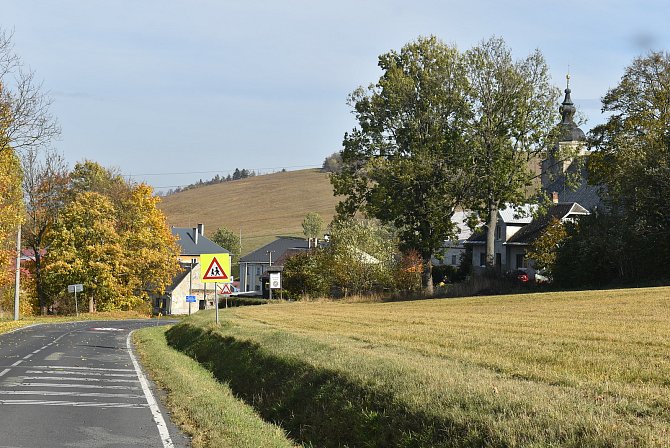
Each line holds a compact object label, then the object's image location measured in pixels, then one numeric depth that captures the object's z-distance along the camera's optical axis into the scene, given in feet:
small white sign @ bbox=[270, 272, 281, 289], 209.61
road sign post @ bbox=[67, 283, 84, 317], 214.69
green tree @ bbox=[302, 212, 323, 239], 447.01
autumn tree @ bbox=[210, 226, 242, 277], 453.17
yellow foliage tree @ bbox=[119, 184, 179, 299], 236.63
